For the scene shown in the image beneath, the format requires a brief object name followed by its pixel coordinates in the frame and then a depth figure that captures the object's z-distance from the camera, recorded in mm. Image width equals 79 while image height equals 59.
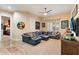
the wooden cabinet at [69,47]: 987
